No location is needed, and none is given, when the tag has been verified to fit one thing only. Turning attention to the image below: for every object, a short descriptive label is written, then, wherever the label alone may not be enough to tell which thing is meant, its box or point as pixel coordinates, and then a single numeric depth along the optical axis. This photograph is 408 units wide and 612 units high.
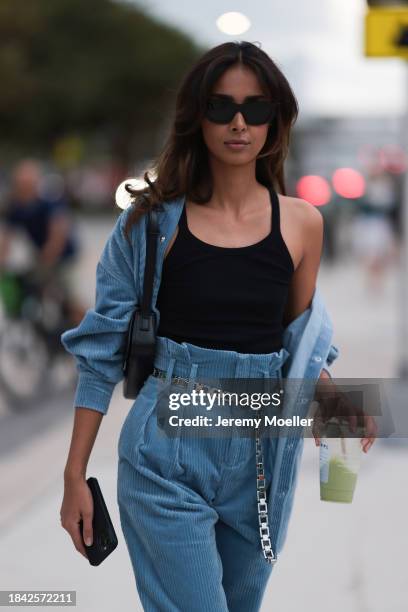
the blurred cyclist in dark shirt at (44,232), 14.94
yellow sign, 11.35
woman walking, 4.32
